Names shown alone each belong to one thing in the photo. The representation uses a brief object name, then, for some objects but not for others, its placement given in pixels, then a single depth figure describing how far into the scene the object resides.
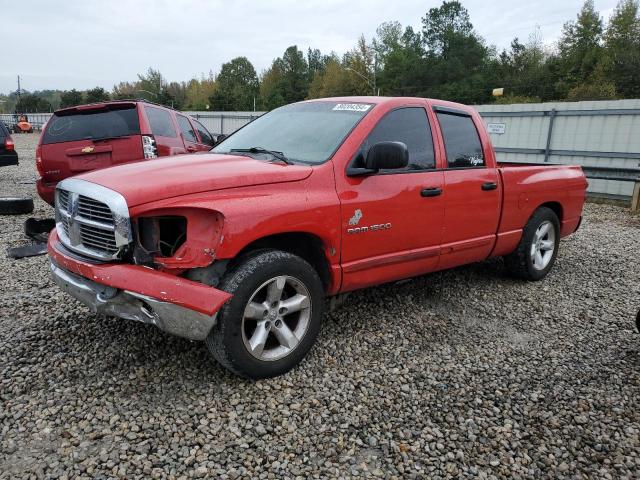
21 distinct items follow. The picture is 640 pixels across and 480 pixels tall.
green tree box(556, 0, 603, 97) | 53.19
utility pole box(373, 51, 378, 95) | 71.71
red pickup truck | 2.64
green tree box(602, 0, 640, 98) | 46.91
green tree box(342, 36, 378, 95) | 69.12
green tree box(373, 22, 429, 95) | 61.41
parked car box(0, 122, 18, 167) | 10.38
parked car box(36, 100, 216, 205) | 6.54
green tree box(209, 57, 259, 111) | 59.50
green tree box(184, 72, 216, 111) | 85.03
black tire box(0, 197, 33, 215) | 7.38
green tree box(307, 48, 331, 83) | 93.56
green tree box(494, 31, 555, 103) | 54.88
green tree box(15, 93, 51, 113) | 73.94
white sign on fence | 14.25
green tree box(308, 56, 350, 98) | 70.62
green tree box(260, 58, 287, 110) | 68.38
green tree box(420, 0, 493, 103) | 56.41
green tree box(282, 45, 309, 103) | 78.38
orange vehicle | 39.90
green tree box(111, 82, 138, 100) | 100.30
